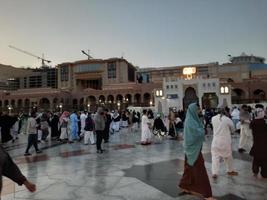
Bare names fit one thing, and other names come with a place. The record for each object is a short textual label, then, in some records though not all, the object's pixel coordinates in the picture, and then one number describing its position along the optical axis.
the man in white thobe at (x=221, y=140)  3.77
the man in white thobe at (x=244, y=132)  5.34
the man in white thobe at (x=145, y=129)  7.65
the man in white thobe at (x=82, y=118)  9.48
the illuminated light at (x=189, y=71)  33.77
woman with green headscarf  3.00
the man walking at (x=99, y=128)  6.56
